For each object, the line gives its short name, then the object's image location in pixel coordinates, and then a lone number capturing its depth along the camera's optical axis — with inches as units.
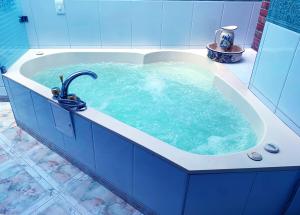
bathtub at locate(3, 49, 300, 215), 45.0
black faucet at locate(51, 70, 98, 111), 57.1
